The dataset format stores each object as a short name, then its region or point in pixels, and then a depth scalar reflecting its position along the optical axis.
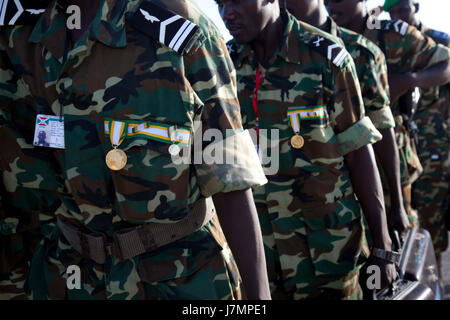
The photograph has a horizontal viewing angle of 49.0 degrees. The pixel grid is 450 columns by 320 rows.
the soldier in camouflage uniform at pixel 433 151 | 4.91
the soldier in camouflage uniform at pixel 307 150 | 2.33
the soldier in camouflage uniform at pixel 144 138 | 1.26
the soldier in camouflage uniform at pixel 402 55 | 3.71
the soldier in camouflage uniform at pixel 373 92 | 2.85
